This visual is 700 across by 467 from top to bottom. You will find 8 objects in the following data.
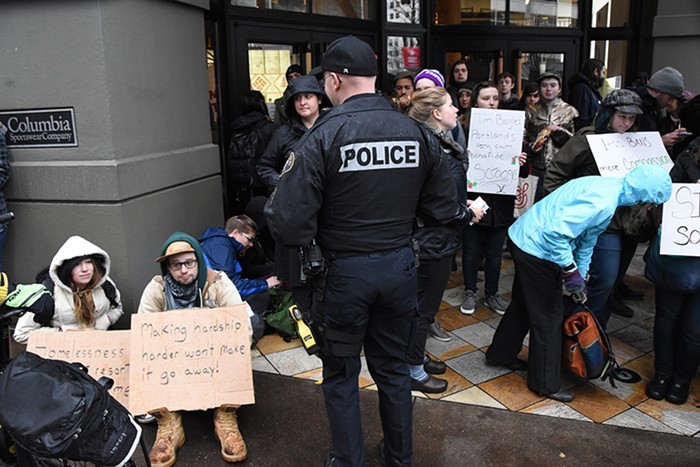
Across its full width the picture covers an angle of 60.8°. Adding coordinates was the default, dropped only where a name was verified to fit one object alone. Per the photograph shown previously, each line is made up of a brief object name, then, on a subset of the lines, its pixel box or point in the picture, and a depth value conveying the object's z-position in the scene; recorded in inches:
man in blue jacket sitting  156.3
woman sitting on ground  125.2
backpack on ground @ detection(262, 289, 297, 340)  169.5
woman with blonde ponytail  134.1
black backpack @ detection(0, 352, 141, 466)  65.3
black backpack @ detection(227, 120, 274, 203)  204.1
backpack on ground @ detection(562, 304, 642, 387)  133.5
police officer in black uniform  92.5
